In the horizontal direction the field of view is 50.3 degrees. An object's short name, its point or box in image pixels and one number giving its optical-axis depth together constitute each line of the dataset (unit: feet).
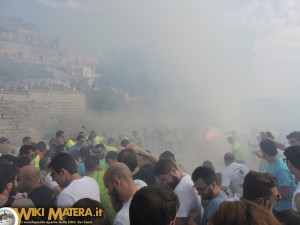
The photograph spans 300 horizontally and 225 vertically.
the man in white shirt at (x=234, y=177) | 14.53
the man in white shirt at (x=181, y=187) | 10.38
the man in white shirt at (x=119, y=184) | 9.13
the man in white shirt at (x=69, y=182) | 10.37
